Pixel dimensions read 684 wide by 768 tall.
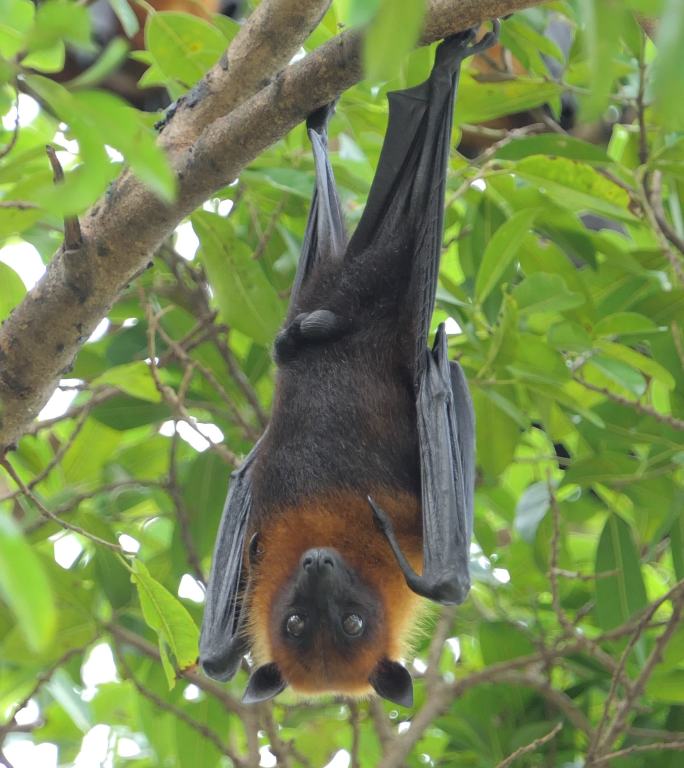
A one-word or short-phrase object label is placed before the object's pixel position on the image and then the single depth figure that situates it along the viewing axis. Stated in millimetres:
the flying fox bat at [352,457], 8047
